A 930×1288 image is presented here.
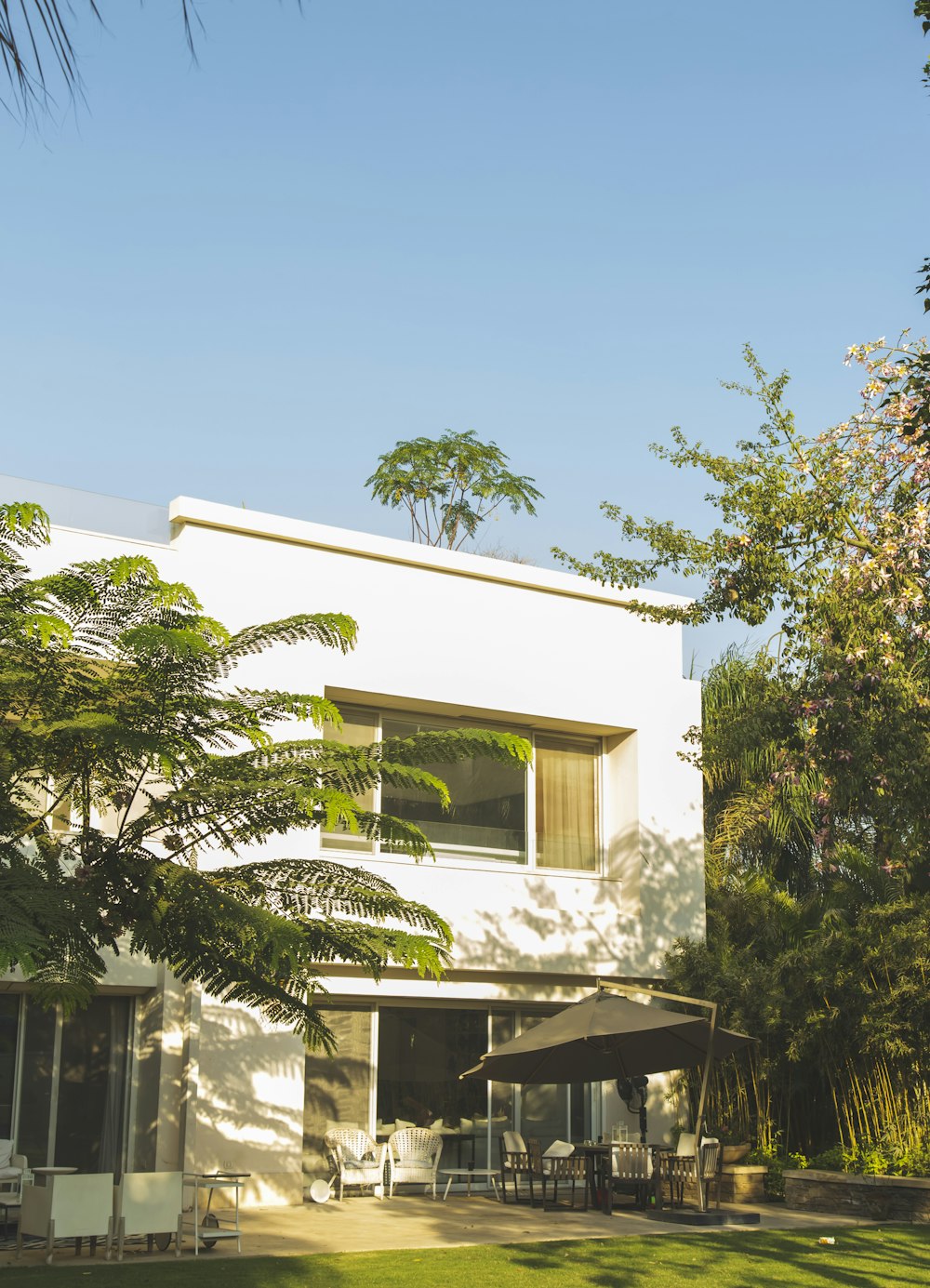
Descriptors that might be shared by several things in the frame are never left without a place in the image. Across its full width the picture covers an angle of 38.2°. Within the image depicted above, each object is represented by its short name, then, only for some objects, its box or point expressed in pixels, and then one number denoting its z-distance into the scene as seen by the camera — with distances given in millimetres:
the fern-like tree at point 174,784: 9250
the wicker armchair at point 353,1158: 16047
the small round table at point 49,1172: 12852
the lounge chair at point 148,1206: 11984
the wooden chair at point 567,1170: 16000
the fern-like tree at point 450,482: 30906
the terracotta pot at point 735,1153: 17250
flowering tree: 13633
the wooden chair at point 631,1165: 15672
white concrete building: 15422
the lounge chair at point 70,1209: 11516
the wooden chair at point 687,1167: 15898
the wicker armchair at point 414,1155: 16531
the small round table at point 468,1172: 16312
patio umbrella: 13672
